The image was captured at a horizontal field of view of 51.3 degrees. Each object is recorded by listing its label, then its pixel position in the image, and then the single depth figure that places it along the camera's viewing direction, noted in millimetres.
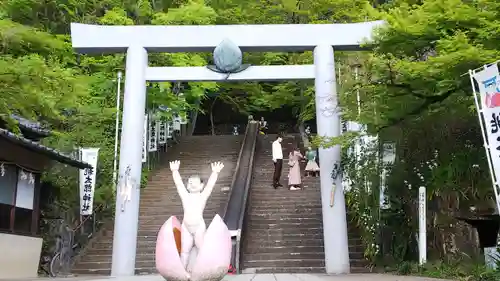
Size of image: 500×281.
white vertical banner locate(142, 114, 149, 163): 16595
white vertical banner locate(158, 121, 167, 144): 19820
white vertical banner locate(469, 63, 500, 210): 7180
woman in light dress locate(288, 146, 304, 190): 15523
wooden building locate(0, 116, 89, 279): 10117
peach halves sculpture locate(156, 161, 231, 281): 6688
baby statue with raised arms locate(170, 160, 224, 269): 7000
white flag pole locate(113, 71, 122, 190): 14148
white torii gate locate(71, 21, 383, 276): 11164
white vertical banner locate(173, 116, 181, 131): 22531
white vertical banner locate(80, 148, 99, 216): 12180
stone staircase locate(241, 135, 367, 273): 11398
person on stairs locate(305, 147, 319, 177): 17078
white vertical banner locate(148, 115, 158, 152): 18328
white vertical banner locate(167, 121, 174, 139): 21488
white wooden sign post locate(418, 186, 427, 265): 9023
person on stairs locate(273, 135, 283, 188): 15828
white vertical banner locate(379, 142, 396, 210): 10773
